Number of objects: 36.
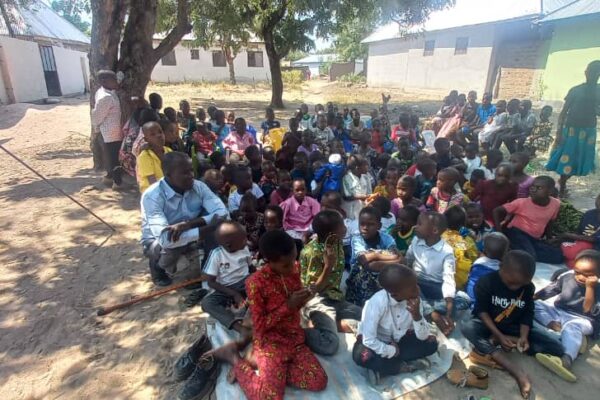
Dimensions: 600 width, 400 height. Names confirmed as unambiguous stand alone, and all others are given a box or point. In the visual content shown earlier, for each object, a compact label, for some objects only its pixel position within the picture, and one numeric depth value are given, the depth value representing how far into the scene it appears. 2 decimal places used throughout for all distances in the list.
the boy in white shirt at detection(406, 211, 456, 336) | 2.63
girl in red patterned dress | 2.08
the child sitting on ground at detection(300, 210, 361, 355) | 2.50
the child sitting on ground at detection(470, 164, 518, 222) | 3.85
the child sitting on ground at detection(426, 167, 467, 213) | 3.70
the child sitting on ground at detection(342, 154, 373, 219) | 4.48
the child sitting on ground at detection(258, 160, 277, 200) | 4.41
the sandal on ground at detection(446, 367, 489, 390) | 2.24
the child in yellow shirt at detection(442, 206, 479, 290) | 3.05
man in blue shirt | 2.90
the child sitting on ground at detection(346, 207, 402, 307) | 2.74
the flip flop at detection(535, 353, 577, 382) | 2.29
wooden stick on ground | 2.83
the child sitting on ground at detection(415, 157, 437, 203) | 4.26
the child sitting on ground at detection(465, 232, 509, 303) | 2.76
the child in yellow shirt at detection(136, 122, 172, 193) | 3.57
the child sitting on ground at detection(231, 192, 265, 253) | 3.49
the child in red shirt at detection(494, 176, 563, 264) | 3.46
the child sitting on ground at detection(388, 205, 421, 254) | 3.08
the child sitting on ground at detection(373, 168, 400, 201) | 4.12
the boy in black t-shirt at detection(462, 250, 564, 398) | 2.33
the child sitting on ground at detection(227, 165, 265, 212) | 3.76
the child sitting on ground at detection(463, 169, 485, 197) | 4.35
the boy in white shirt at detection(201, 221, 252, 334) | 2.64
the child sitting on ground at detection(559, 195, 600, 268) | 3.28
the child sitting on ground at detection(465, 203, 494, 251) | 3.51
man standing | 4.96
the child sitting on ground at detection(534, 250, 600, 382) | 2.44
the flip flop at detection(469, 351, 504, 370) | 2.38
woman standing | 4.89
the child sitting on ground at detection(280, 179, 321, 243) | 3.68
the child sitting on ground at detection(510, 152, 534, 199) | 4.02
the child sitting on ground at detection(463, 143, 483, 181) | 4.98
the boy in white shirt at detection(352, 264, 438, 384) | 2.14
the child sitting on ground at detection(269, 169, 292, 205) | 3.97
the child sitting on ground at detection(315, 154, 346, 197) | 4.58
